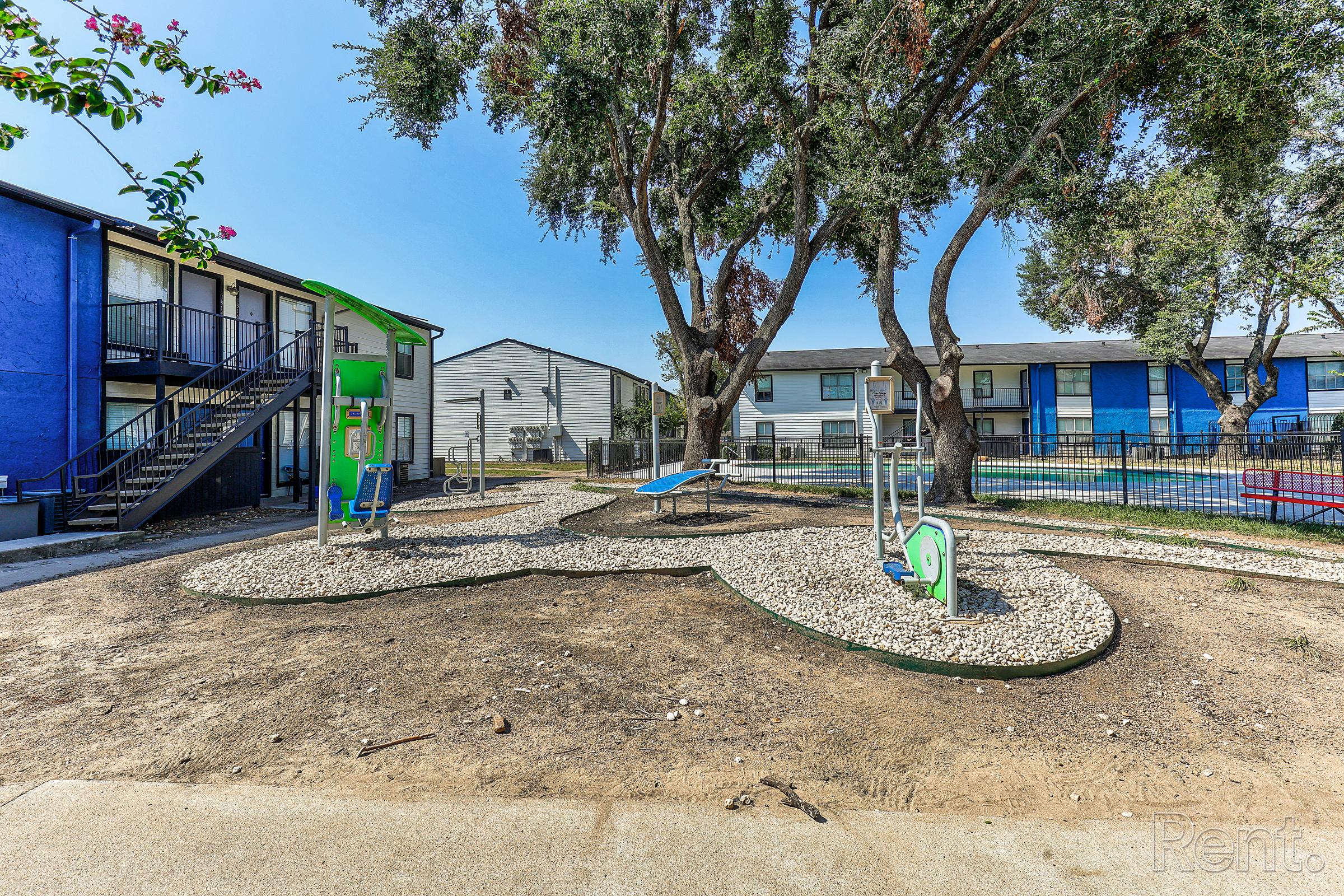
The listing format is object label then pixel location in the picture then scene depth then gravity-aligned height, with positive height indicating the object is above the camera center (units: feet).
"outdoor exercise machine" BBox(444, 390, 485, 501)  46.91 -1.48
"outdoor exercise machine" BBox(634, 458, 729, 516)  28.48 -1.22
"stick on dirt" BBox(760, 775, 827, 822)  7.89 -4.82
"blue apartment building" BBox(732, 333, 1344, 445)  106.32 +12.36
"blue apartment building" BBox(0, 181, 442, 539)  33.47 +6.04
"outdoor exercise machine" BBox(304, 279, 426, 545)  23.63 +1.55
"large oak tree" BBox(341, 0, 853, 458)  35.83 +25.29
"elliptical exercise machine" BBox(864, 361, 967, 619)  14.57 -2.33
